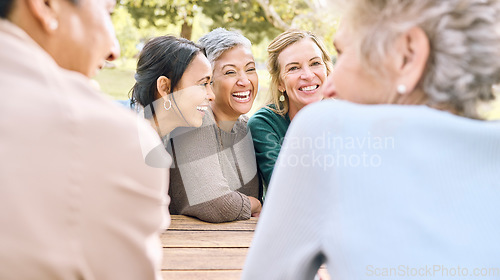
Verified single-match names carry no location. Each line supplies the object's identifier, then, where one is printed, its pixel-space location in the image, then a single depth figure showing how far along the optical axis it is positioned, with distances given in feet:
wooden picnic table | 5.37
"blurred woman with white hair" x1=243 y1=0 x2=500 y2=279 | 3.20
